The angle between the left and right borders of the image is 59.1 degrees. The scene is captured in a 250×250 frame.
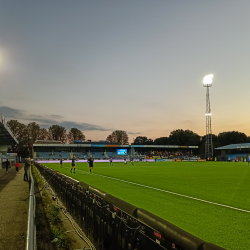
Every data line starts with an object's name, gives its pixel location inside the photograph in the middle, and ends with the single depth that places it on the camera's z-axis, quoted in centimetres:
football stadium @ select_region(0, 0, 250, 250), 310
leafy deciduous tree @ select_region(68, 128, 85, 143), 12788
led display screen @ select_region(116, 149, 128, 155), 7614
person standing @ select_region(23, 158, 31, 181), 1597
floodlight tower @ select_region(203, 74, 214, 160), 5691
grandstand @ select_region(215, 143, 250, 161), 7300
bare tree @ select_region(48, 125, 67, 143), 12175
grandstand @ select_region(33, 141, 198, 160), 7619
